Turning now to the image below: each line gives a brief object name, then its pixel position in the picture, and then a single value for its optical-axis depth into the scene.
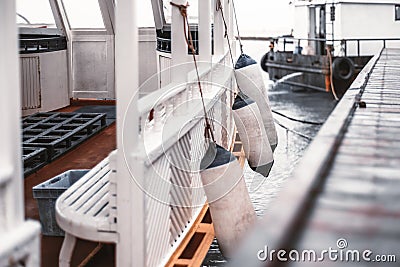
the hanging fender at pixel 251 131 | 6.84
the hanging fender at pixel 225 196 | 4.41
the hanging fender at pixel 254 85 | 7.90
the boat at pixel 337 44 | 15.34
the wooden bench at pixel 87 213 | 3.55
